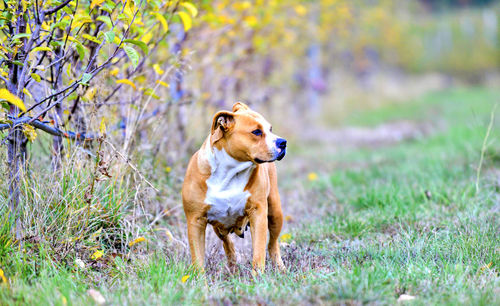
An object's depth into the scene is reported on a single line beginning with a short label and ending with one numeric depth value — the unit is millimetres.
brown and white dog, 7129
